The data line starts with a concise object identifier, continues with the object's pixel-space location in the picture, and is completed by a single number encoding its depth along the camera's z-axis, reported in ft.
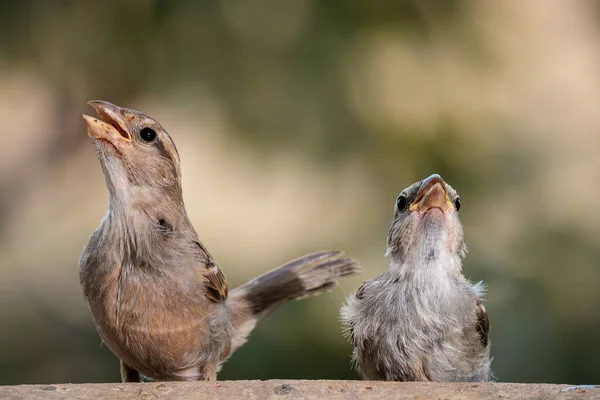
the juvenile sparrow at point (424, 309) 20.29
